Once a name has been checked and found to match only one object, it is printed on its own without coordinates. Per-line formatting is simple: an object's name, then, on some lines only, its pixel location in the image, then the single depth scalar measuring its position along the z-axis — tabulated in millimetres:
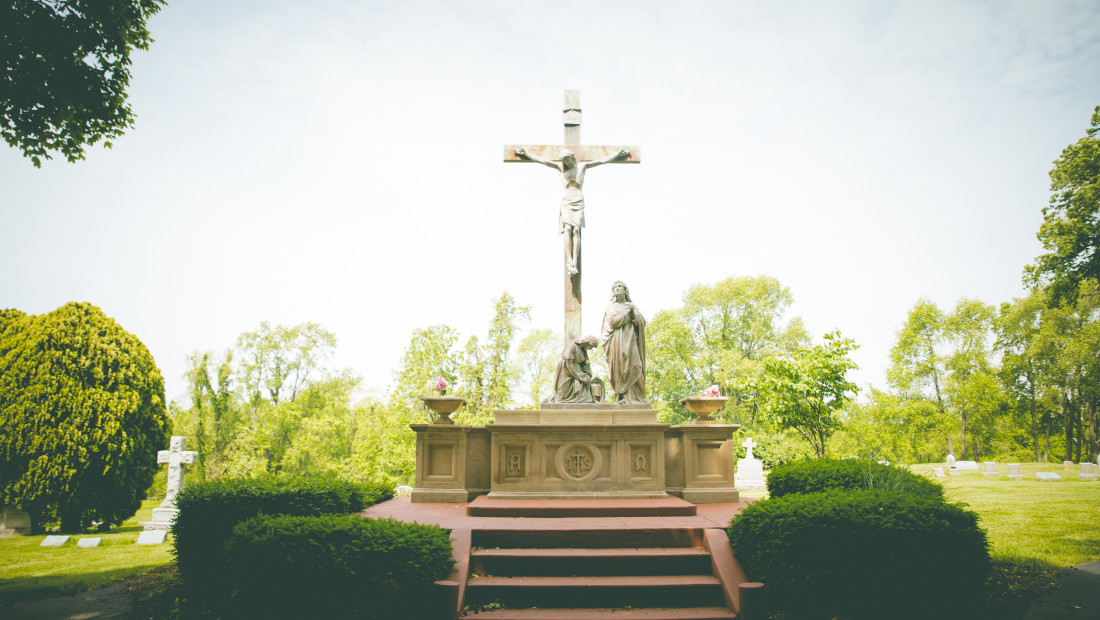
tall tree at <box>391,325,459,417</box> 25922
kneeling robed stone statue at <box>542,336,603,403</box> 9375
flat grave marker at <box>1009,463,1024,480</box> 21906
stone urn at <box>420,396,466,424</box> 9357
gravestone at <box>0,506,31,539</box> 14094
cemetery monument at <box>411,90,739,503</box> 8675
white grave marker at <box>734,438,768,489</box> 23641
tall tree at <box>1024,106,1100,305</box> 15984
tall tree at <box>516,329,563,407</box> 32688
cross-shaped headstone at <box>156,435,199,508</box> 14672
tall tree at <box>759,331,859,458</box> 17531
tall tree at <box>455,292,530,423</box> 27141
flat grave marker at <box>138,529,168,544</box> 12562
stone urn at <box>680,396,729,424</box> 9367
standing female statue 9422
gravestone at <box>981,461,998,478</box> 23828
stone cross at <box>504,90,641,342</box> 10852
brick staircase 5457
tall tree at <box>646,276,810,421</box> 31703
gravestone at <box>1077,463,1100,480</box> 19941
